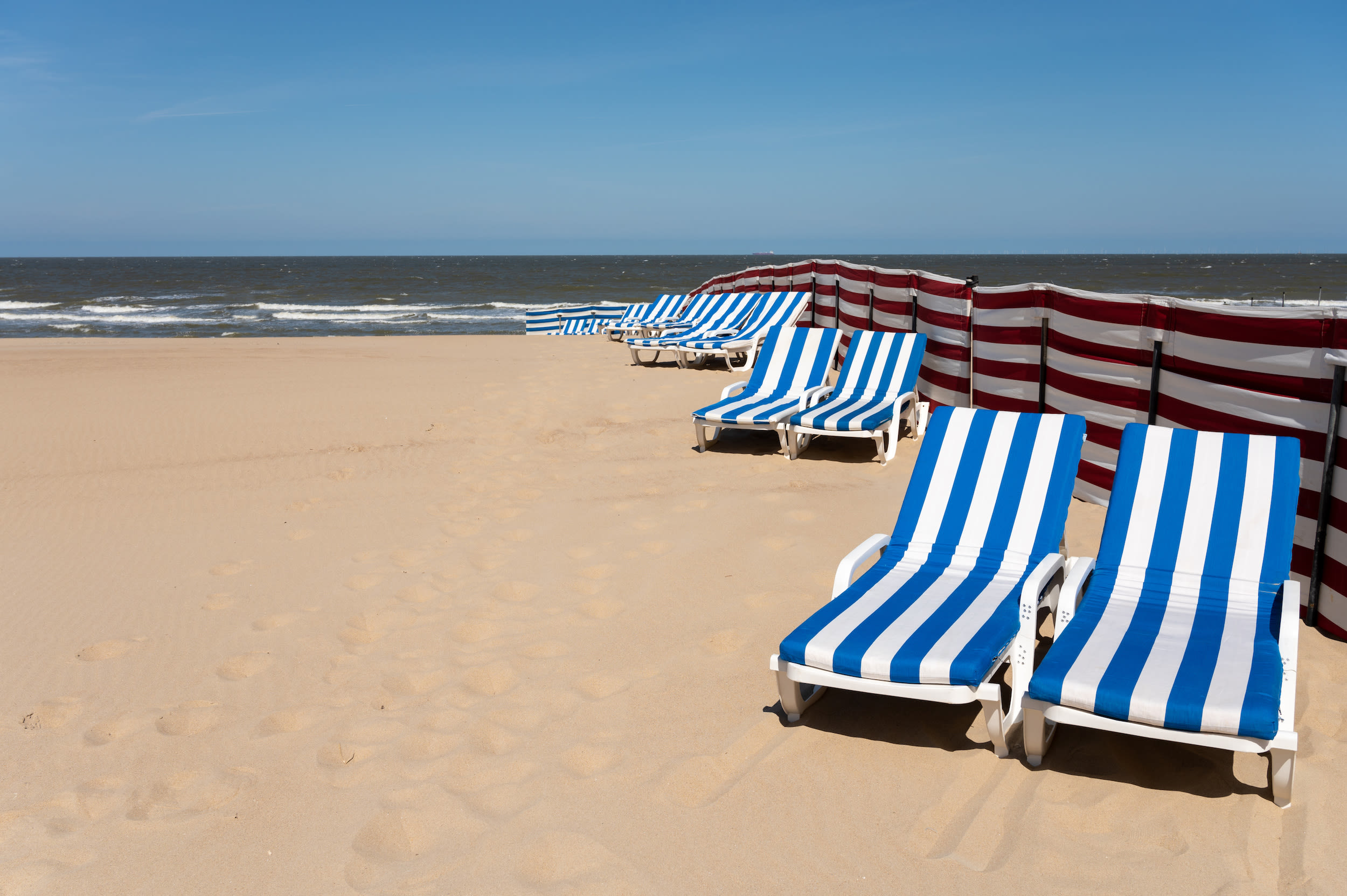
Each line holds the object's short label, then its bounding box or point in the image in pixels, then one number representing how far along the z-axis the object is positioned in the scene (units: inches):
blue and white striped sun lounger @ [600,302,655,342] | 617.6
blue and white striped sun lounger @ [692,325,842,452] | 281.6
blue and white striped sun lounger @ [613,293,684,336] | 594.9
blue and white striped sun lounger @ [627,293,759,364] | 446.3
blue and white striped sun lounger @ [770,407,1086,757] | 107.8
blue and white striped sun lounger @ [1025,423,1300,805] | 95.7
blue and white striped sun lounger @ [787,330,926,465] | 247.4
